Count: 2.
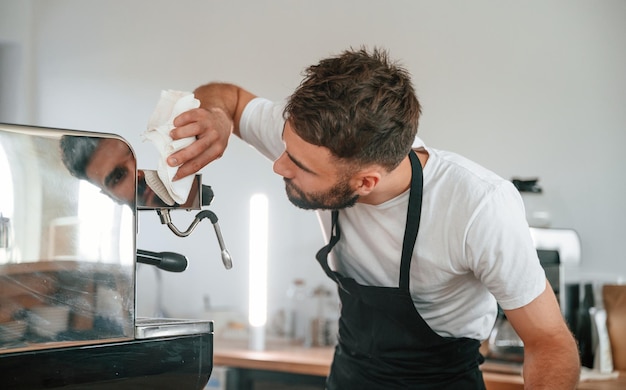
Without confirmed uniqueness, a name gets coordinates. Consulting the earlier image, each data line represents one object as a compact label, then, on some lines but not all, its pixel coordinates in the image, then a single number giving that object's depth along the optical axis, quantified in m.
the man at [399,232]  1.45
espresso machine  1.04
